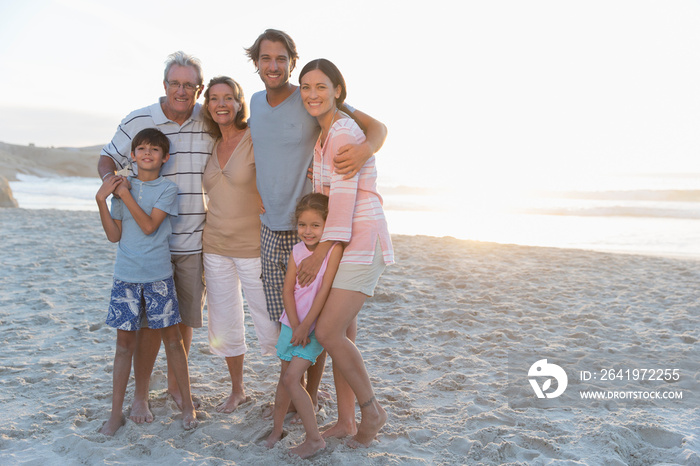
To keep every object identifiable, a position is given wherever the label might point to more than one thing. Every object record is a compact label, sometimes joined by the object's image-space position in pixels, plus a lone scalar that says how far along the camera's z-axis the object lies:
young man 2.43
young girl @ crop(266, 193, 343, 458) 2.23
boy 2.45
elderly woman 2.61
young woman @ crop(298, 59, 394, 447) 2.17
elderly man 2.58
